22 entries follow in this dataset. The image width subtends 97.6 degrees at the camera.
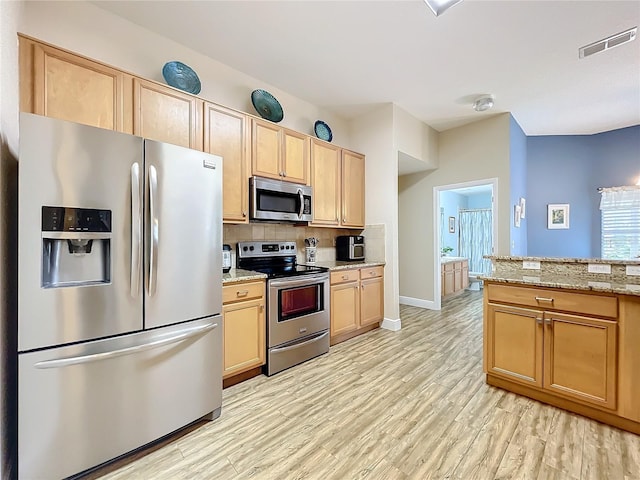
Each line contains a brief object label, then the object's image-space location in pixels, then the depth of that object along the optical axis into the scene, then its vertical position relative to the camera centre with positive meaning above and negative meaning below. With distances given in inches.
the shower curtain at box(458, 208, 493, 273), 269.6 +2.0
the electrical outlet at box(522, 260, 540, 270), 91.1 -8.8
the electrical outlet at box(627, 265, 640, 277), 74.2 -8.4
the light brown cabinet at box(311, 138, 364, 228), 132.4 +26.4
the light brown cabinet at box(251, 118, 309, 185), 108.3 +35.2
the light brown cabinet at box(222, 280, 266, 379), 87.3 -29.2
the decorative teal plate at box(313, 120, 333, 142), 141.7 +54.9
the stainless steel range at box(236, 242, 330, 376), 99.3 -25.7
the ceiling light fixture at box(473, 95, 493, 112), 135.5 +66.9
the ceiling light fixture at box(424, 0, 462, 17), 76.9 +65.1
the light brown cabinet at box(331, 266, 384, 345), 126.0 -30.7
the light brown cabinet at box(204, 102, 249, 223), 95.8 +31.0
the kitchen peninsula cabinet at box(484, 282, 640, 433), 68.9 -30.8
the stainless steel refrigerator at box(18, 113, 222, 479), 49.8 -11.7
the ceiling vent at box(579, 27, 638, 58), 90.6 +66.4
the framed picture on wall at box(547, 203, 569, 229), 185.9 +15.4
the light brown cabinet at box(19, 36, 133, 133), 65.4 +37.7
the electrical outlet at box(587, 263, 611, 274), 78.9 -8.4
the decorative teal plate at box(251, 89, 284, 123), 117.3 +56.3
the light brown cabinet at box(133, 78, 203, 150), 80.8 +37.7
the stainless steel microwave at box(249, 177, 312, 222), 106.3 +15.3
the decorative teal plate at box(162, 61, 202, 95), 92.6 +54.1
